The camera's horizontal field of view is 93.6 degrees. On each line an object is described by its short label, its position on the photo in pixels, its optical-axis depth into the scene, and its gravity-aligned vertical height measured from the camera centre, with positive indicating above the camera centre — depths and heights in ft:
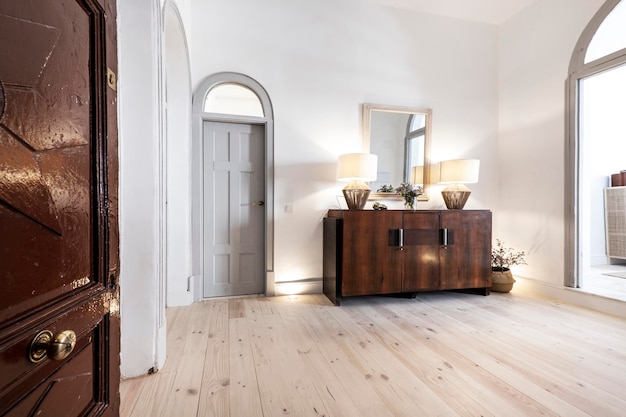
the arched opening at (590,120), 9.40 +3.19
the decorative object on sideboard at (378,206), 10.60 +0.11
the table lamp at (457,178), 10.96 +1.17
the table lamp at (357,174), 9.97 +1.19
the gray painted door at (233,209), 10.44 -0.01
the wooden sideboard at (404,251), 9.73 -1.47
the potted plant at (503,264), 11.38 -2.25
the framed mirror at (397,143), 11.68 +2.67
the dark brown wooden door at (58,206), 1.73 +0.02
